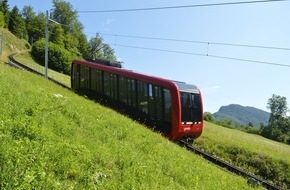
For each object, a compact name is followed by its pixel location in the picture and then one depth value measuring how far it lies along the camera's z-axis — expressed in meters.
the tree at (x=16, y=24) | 58.72
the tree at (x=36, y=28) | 68.40
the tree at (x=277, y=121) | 55.01
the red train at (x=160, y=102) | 11.37
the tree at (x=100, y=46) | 74.67
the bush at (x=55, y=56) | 42.86
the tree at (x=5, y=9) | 58.41
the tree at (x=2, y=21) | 50.54
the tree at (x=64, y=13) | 72.18
